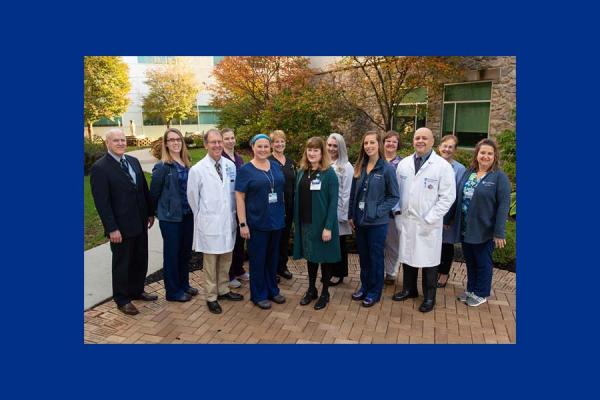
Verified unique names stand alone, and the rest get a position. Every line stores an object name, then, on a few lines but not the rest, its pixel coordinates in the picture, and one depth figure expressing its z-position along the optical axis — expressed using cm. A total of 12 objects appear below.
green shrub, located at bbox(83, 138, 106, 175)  1416
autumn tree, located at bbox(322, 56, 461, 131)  1136
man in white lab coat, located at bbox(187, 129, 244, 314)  418
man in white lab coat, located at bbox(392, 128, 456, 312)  410
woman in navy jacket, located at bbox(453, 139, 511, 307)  407
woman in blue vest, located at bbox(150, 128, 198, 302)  427
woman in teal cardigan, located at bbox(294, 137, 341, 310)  413
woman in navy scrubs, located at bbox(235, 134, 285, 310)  413
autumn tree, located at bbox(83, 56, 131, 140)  1842
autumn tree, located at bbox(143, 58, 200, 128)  2762
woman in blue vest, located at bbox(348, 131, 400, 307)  414
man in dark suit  399
